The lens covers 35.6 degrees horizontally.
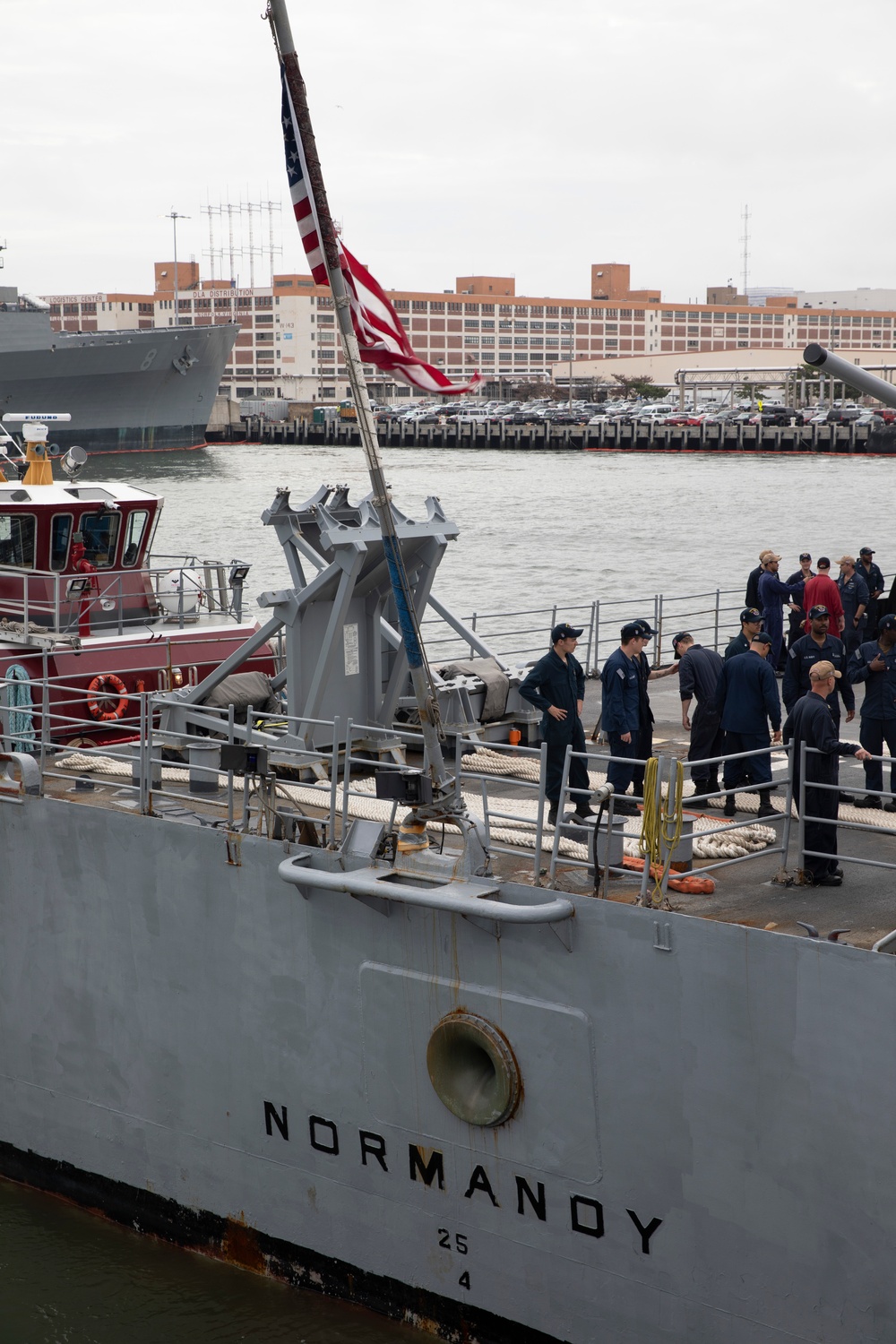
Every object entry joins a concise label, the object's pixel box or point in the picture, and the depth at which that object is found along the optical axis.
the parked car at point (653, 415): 114.19
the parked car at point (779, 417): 107.69
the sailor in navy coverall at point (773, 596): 14.88
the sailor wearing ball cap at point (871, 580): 16.28
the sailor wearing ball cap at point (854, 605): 15.62
